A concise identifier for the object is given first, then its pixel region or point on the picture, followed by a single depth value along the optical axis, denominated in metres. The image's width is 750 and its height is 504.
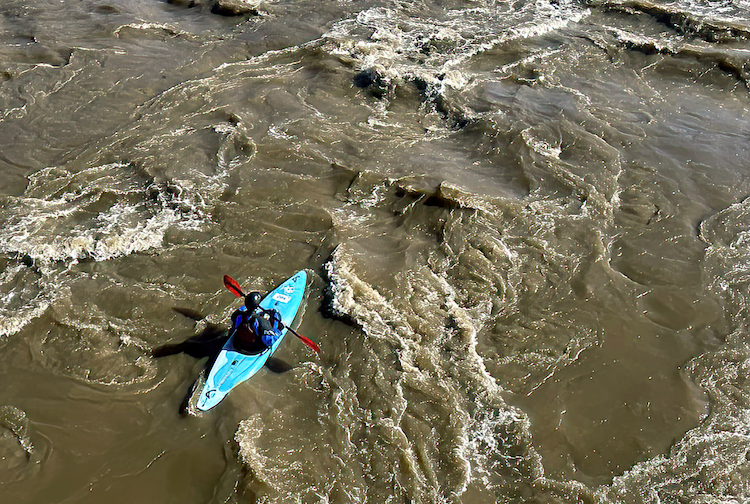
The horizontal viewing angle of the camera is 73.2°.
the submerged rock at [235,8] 14.95
